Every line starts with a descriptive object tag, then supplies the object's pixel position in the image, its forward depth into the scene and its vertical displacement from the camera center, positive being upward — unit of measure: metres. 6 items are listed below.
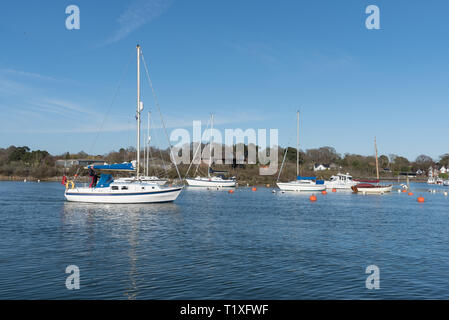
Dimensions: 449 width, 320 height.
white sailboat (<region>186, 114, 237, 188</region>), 89.19 -2.29
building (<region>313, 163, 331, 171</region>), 170.75 +2.16
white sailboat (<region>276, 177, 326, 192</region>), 75.69 -2.94
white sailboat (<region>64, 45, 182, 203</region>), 39.62 -1.84
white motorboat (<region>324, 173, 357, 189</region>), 87.56 -2.85
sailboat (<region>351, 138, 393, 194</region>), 76.44 -3.62
